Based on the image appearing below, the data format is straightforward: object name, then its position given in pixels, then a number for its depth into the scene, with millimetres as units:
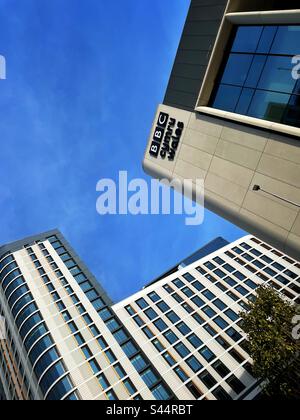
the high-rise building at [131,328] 41000
